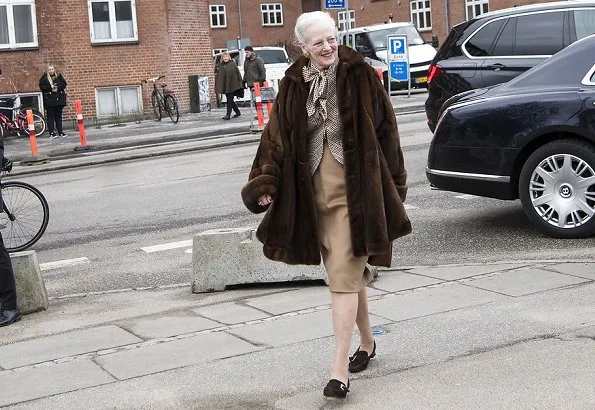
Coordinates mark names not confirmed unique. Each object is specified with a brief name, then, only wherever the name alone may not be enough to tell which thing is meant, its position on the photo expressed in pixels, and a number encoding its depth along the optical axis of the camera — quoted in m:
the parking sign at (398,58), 29.88
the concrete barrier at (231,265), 7.95
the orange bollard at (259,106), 23.83
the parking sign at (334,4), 25.47
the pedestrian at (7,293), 7.44
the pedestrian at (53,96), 26.95
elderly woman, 5.17
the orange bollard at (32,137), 21.67
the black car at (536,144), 8.75
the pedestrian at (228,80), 28.64
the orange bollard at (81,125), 23.30
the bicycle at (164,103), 29.33
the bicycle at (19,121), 26.94
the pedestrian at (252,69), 29.39
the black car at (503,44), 13.34
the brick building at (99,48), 30.05
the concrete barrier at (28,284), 7.80
